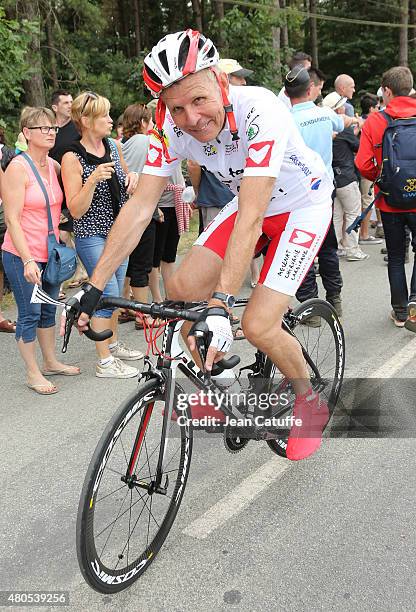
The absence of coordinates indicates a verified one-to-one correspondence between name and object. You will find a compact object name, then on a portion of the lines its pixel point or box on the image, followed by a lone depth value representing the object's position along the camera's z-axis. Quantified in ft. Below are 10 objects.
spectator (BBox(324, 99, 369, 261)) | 27.04
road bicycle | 7.92
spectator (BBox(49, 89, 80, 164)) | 20.86
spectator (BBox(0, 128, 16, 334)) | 20.68
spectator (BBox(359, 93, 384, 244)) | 33.12
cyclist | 8.41
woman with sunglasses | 15.81
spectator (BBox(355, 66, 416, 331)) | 18.39
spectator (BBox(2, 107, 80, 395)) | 14.82
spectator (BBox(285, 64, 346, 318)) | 19.16
